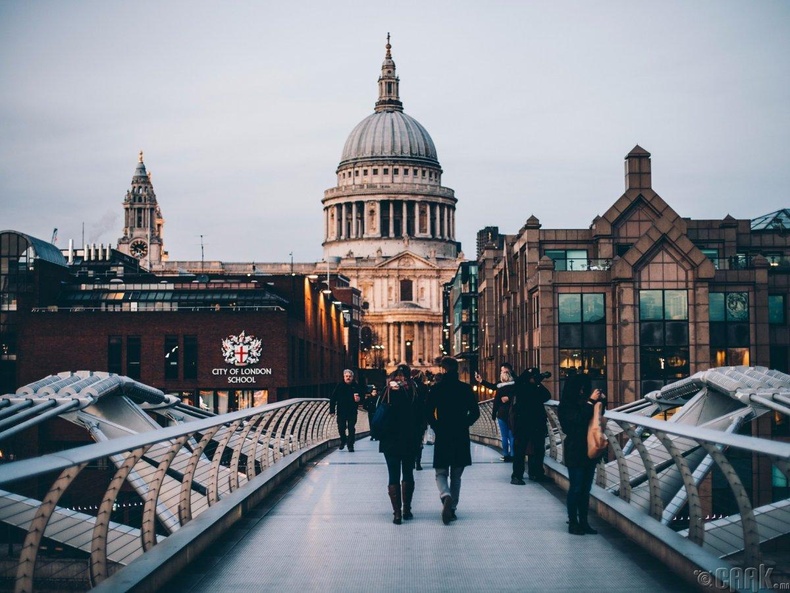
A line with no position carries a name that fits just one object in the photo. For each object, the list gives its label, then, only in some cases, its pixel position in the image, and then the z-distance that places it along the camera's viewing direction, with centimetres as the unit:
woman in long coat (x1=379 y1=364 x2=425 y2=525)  1395
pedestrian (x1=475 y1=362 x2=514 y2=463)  1855
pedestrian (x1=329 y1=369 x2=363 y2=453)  2359
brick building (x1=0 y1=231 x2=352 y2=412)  6638
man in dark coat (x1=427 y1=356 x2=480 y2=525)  1398
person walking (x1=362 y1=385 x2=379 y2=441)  2169
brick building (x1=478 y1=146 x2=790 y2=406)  5234
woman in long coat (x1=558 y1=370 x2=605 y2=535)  1275
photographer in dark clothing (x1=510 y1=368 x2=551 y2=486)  1752
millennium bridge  901
